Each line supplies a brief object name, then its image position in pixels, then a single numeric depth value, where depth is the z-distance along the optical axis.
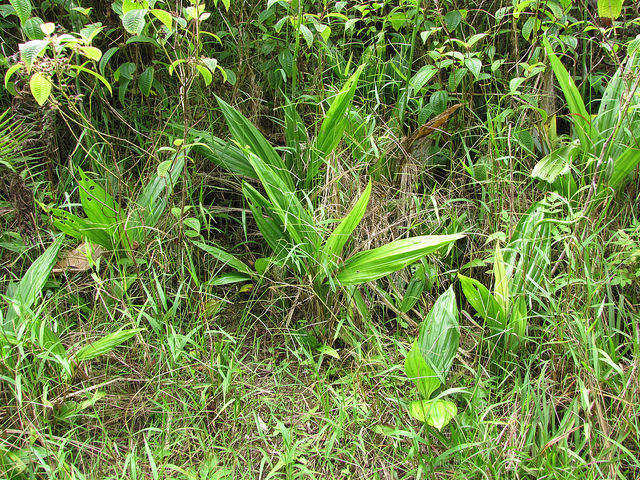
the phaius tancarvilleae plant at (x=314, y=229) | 1.94
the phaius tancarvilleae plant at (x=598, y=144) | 2.07
